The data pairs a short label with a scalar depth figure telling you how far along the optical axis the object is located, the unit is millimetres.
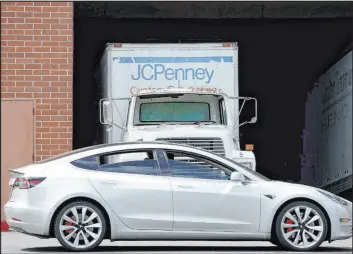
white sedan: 14344
